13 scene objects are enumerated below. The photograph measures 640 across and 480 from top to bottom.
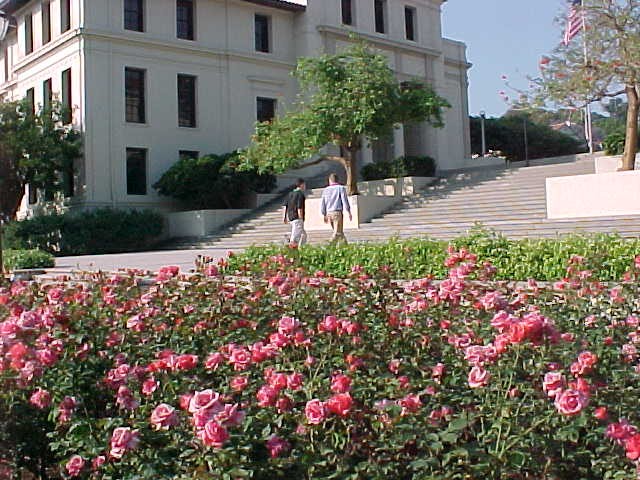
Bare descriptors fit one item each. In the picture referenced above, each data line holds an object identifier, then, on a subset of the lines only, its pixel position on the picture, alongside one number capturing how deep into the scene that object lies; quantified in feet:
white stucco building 84.33
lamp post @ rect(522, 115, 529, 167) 142.61
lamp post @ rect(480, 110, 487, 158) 143.64
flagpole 53.67
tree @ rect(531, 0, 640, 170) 51.96
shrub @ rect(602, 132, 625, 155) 67.77
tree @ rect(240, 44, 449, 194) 71.72
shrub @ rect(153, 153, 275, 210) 82.89
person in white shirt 50.55
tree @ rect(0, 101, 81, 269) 80.33
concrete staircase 54.75
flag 54.95
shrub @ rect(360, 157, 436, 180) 81.61
